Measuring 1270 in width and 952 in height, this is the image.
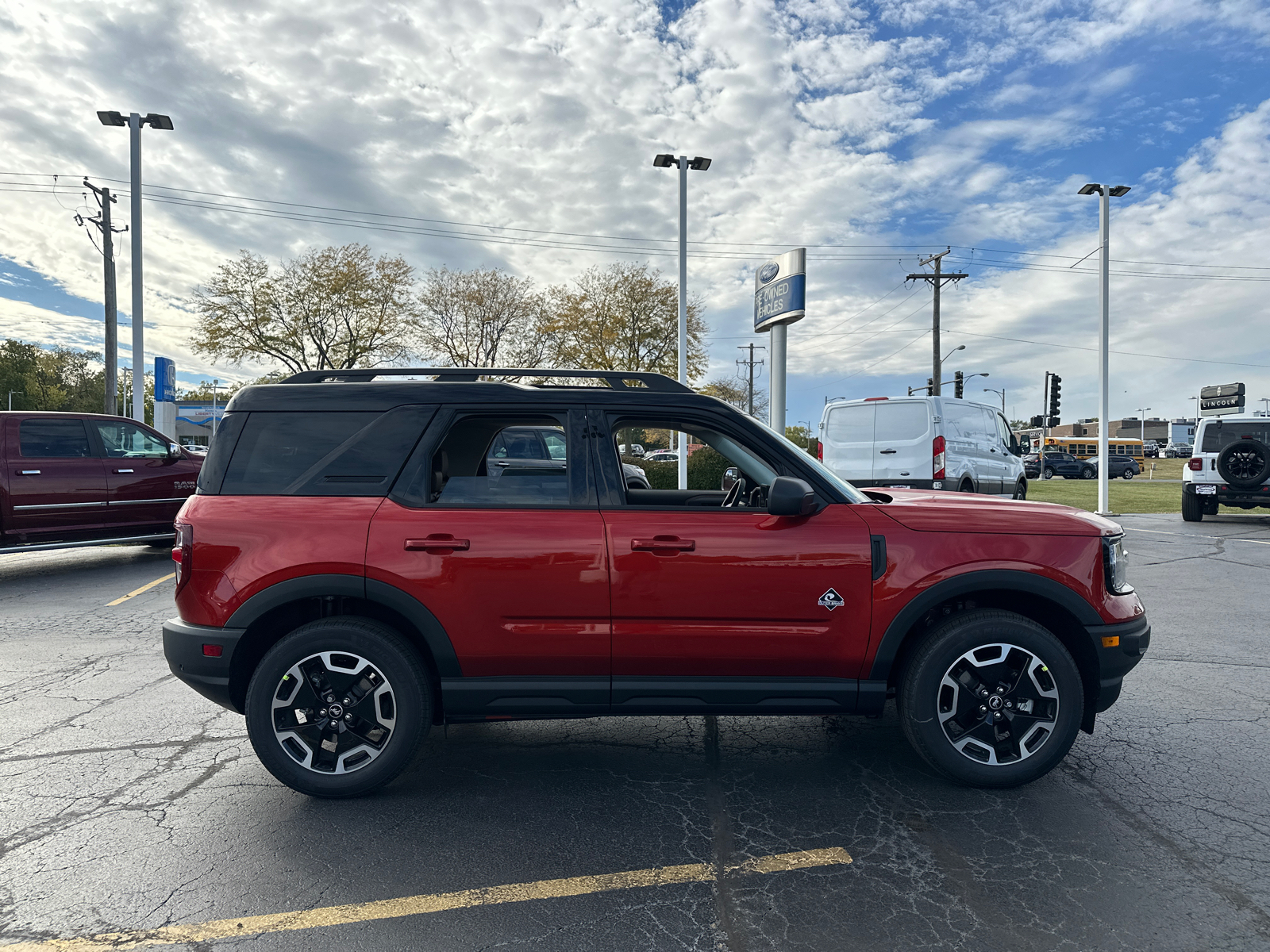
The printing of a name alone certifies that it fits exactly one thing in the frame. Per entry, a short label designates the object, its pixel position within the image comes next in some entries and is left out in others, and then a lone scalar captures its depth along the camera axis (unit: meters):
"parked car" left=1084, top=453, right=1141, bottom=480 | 46.31
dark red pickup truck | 8.93
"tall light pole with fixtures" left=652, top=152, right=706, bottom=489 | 20.31
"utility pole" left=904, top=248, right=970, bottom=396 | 37.72
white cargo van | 12.41
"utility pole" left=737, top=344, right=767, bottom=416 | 71.44
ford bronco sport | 3.28
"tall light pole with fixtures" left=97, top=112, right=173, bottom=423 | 16.94
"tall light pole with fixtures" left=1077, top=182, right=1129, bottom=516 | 20.31
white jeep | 14.30
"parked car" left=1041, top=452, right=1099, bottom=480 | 47.19
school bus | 67.81
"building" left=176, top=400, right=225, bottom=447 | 68.43
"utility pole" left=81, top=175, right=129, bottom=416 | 29.50
